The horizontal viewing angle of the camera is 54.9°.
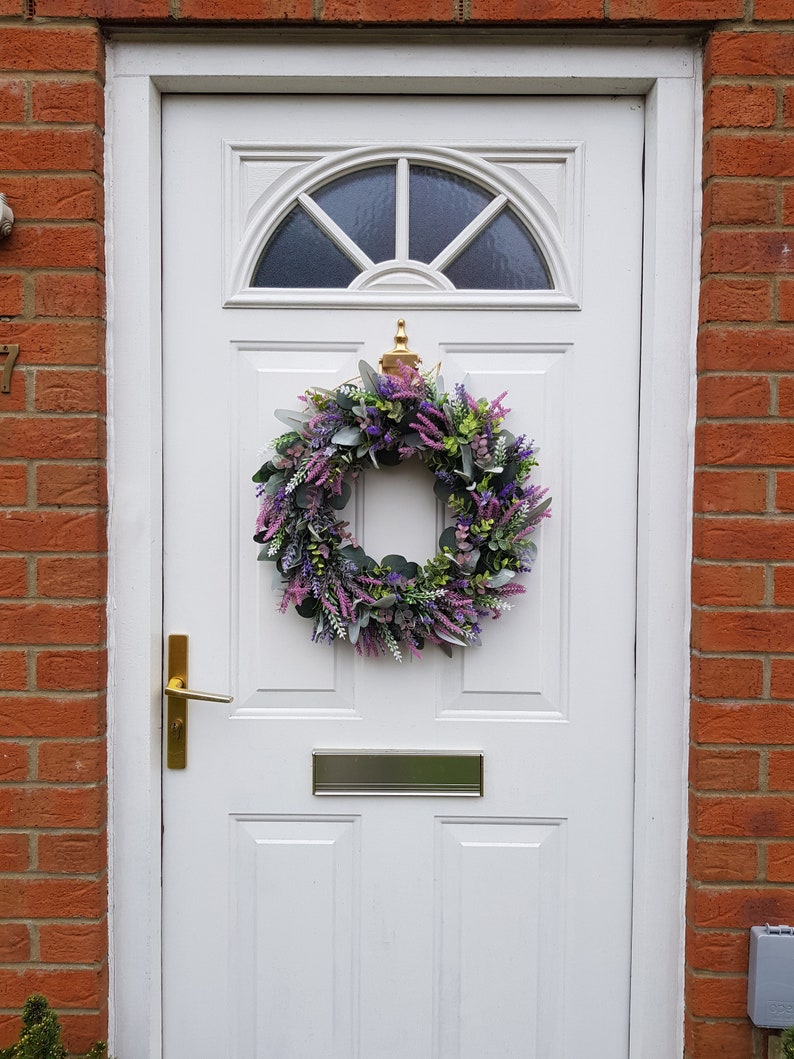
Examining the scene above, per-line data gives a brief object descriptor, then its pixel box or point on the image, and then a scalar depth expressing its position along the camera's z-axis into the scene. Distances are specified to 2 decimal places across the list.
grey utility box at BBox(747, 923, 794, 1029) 1.69
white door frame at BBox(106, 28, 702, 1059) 1.76
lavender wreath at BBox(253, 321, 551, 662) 1.75
